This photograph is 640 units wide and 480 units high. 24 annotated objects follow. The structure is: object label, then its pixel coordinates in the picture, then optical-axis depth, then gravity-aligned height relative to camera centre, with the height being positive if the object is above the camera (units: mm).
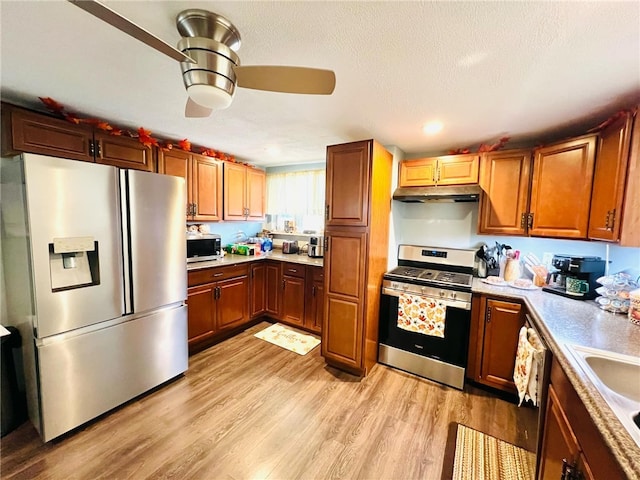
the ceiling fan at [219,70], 1070 +620
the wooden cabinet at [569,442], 792 -774
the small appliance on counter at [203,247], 2949 -339
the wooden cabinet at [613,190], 1534 +245
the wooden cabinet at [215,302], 2723 -928
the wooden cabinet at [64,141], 1813 +574
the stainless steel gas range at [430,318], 2285 -854
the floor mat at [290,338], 2979 -1413
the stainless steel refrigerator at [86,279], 1578 -437
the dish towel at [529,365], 1588 -863
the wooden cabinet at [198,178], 2756 +456
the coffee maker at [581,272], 1959 -334
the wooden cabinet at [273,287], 3486 -903
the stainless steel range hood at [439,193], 2389 +286
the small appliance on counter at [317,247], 3564 -353
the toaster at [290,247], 3873 -390
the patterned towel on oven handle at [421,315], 2334 -823
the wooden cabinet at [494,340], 2111 -943
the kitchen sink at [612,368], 1121 -601
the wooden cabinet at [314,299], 3168 -946
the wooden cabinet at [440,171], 2484 +523
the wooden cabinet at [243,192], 3416 +366
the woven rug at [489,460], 1528 -1431
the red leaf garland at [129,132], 1939 +762
